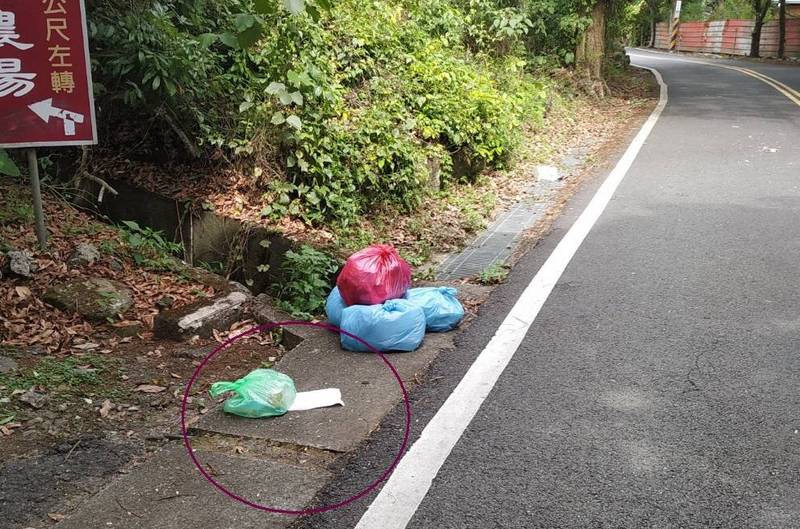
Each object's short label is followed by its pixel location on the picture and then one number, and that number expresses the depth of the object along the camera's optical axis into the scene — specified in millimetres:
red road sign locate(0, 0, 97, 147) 5340
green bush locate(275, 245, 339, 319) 5855
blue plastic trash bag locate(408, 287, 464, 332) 5062
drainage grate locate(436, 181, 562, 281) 6580
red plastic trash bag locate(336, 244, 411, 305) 5020
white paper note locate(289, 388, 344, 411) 4082
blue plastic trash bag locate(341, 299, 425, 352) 4734
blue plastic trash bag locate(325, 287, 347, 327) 5180
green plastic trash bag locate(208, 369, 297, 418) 3973
